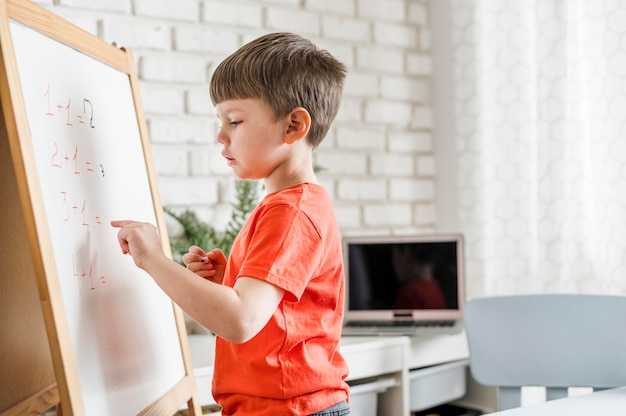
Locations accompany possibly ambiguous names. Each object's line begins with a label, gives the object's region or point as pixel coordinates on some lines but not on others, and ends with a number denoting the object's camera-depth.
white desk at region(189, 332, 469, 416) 1.83
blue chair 1.63
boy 1.01
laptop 2.14
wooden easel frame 0.91
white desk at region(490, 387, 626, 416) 1.29
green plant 1.97
